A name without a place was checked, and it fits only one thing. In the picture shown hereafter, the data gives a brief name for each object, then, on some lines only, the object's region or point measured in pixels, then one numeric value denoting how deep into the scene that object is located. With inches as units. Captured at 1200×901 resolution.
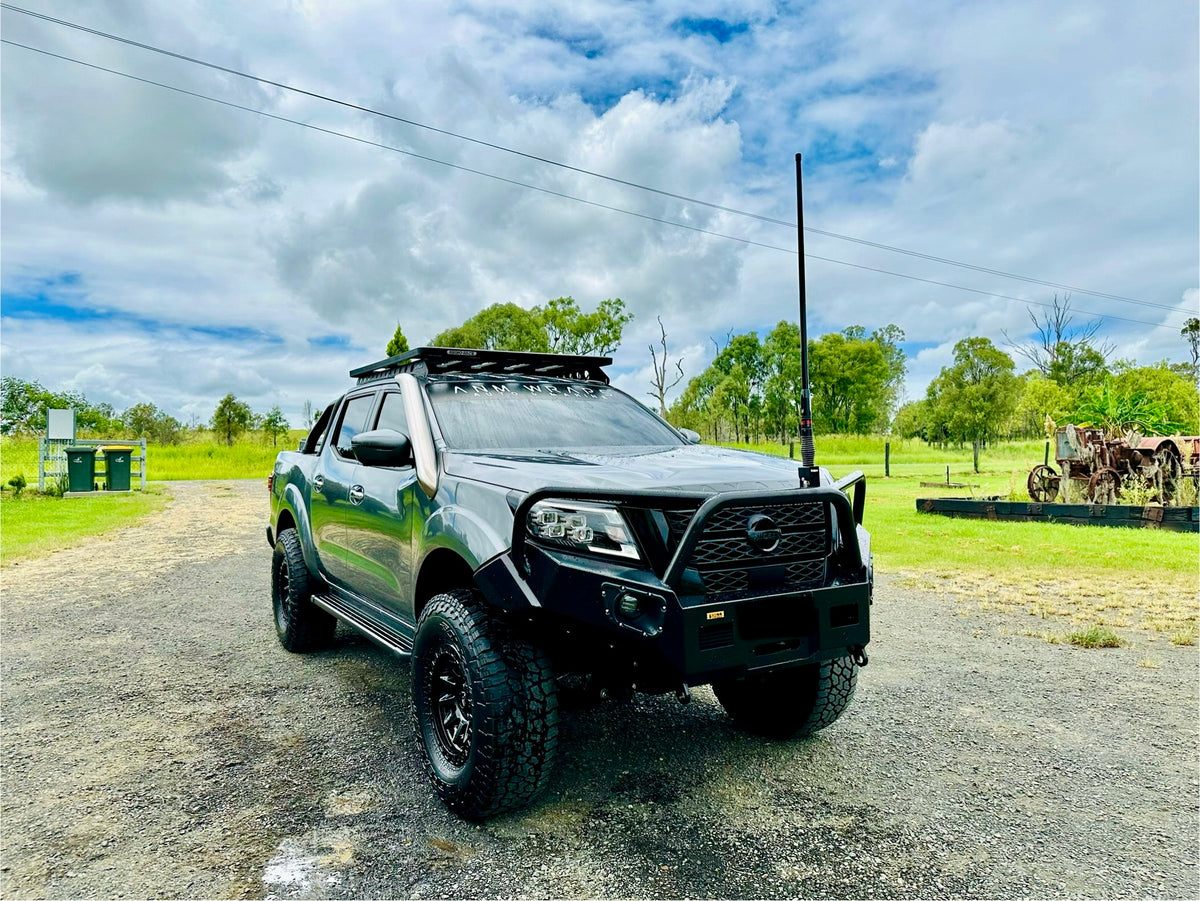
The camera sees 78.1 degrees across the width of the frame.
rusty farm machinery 502.3
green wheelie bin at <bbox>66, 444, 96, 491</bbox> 713.6
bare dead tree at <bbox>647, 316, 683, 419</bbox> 1923.0
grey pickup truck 102.0
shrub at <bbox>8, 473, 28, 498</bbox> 673.6
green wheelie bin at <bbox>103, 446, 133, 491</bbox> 755.4
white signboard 750.5
